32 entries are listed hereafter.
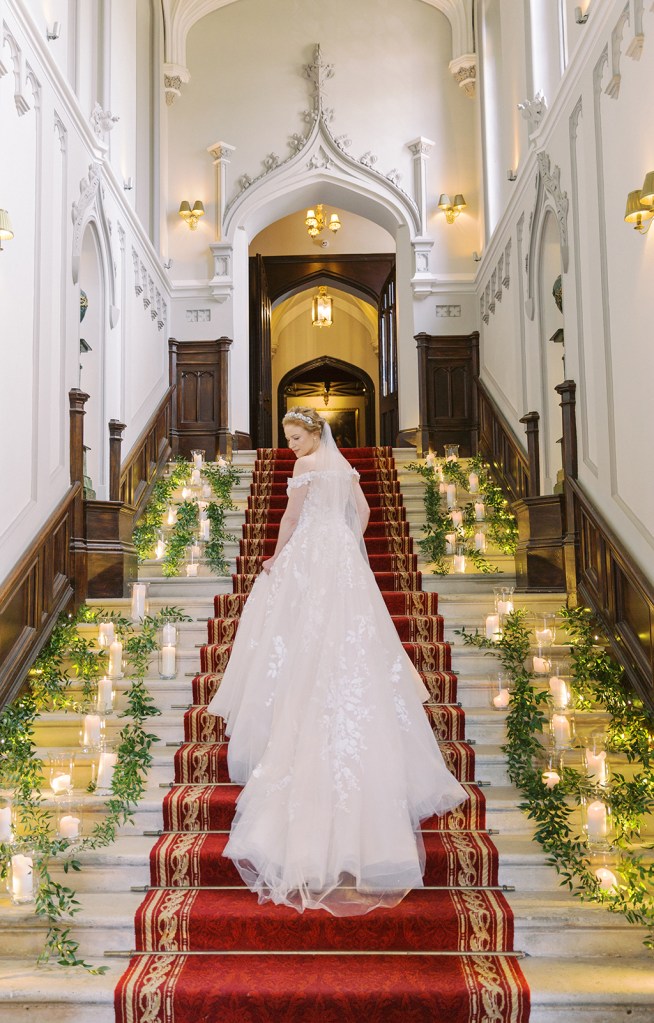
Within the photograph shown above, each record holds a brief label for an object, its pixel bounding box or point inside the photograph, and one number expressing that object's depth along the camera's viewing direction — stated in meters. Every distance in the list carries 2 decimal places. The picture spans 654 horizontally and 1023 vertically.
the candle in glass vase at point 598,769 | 3.63
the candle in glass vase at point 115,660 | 4.75
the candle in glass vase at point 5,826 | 3.34
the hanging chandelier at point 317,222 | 12.20
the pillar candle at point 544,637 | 4.78
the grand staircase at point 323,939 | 2.88
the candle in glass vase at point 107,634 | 4.88
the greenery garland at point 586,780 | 3.26
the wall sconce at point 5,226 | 4.32
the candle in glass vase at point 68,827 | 3.55
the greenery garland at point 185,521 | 6.67
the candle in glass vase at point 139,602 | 5.36
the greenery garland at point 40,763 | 3.21
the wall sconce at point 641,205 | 3.95
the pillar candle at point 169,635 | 4.98
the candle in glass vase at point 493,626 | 5.03
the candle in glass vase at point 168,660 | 4.86
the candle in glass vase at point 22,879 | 3.29
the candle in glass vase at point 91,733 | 4.12
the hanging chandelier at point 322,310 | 14.19
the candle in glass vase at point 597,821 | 3.48
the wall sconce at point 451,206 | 10.48
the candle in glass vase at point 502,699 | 4.48
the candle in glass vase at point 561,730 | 4.00
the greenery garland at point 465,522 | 6.63
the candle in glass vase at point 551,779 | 3.80
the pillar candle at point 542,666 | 4.56
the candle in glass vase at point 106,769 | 3.94
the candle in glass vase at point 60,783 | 3.62
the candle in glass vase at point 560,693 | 4.27
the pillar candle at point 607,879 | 3.29
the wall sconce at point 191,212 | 10.55
